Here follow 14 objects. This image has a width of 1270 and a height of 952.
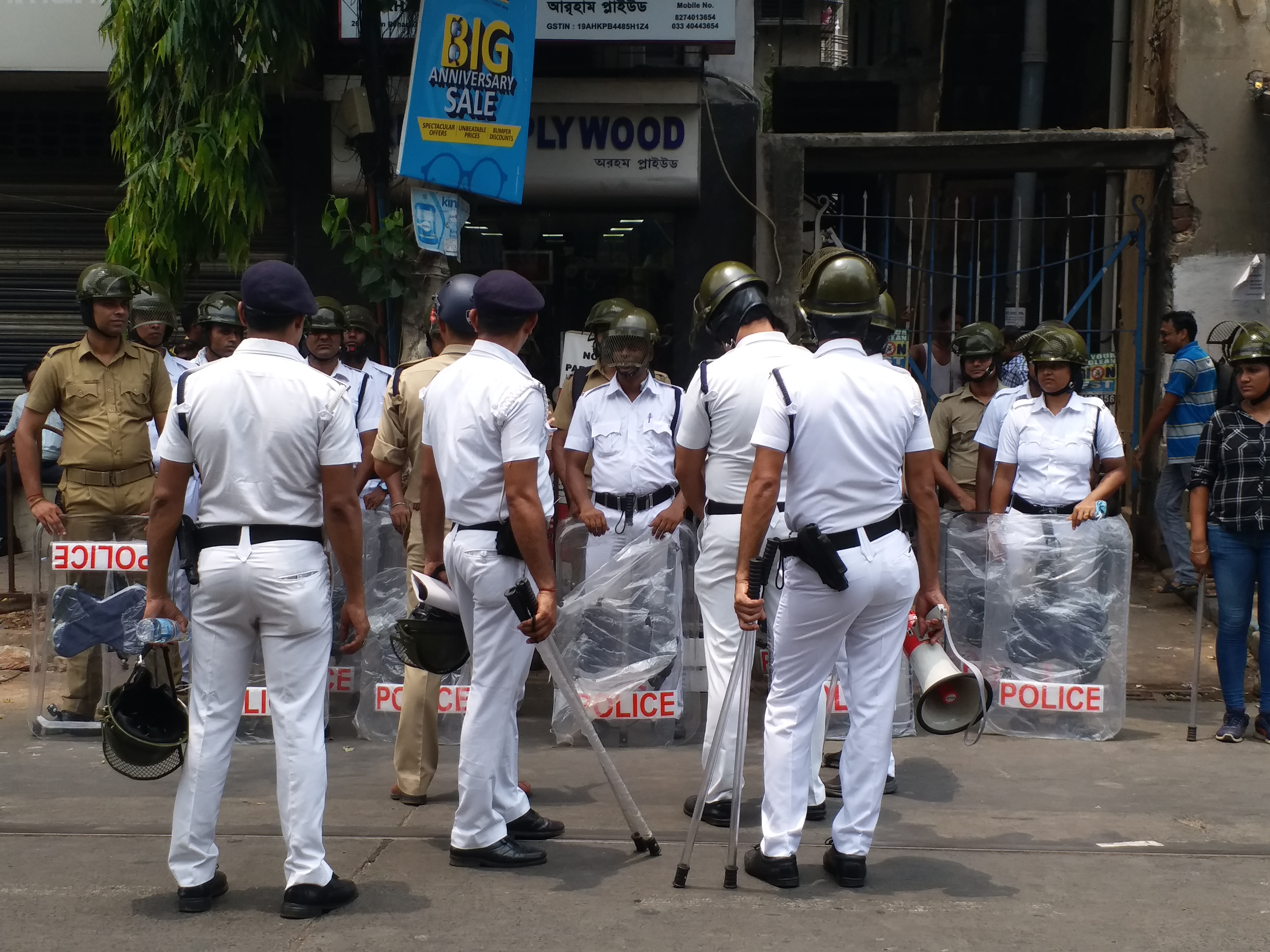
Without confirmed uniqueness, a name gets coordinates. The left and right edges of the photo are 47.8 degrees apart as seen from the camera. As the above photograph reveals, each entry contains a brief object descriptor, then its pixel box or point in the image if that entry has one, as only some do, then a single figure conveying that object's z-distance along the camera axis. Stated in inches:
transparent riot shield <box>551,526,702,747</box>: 253.4
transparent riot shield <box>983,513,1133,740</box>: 263.7
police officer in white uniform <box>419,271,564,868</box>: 178.9
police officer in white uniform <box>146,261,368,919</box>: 167.9
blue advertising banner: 302.2
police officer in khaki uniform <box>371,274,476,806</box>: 216.1
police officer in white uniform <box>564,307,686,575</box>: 260.2
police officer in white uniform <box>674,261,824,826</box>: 207.6
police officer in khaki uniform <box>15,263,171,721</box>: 255.3
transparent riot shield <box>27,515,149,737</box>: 245.3
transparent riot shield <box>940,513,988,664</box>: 274.1
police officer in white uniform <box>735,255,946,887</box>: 176.2
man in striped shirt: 358.9
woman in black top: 252.7
